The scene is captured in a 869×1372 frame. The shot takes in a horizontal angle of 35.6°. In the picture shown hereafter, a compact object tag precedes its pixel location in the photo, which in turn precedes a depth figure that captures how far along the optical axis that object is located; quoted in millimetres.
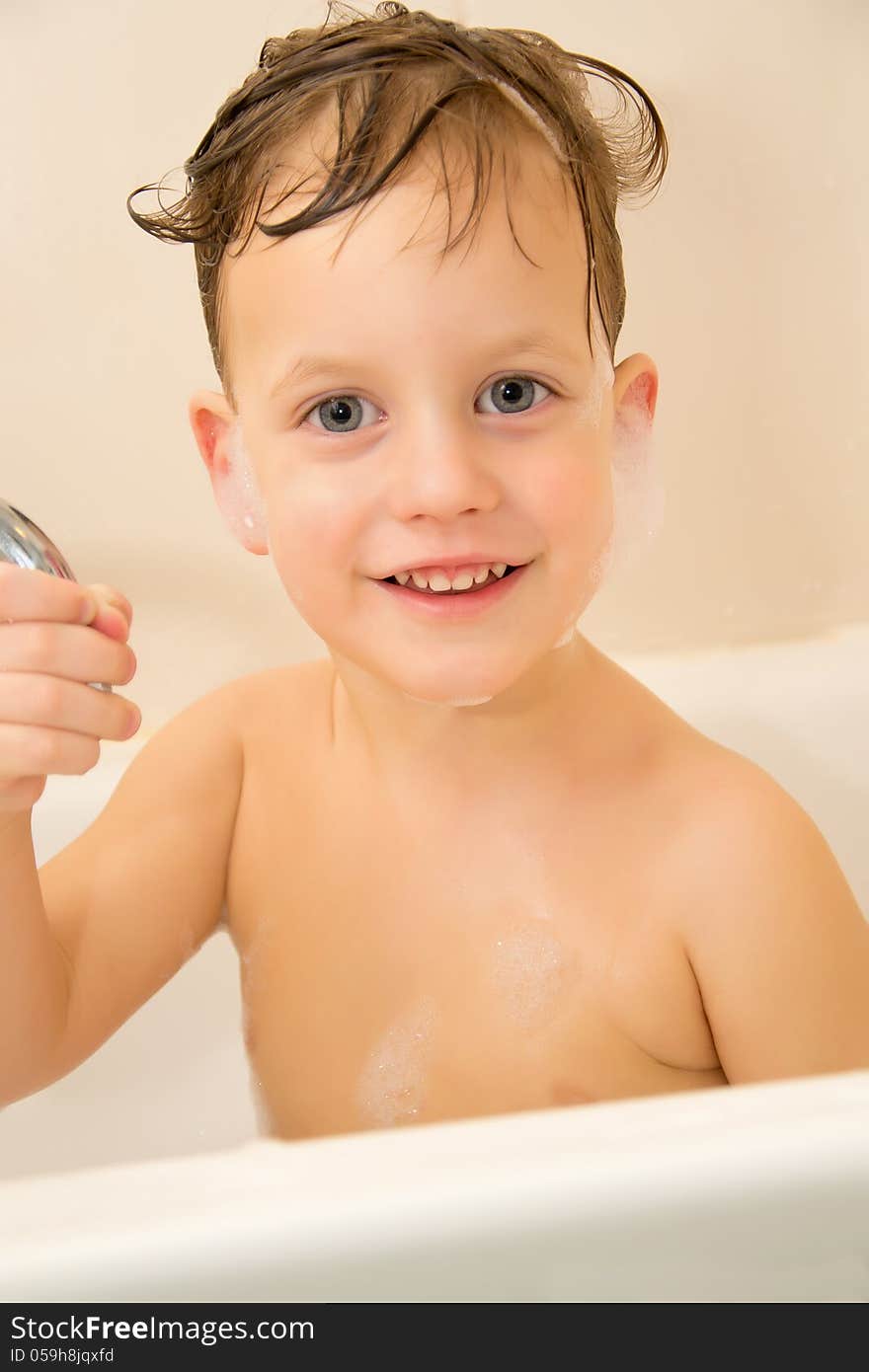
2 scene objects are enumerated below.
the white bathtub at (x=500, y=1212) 511
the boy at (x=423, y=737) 730
